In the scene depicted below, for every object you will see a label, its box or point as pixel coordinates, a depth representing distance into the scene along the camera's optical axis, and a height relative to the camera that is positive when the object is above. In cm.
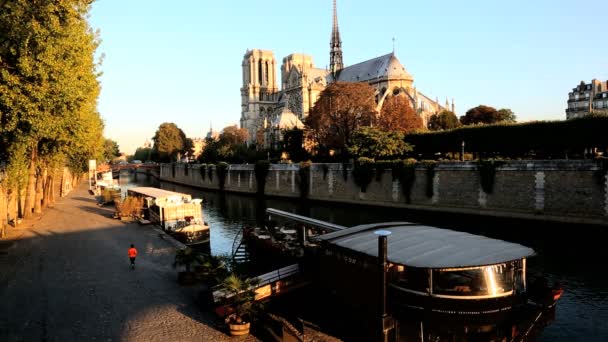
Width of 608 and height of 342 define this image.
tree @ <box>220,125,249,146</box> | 9938 +737
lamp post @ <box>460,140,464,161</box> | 4291 +113
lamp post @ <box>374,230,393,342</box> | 985 -291
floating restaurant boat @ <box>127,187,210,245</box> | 2277 -322
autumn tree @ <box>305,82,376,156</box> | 5900 +684
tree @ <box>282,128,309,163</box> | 6612 +275
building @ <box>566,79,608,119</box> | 9000 +1400
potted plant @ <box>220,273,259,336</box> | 1066 -364
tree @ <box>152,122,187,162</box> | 10281 +510
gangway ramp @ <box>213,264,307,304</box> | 1325 -381
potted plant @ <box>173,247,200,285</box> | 1462 -348
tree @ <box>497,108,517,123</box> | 6959 +759
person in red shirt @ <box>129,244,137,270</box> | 1616 -344
